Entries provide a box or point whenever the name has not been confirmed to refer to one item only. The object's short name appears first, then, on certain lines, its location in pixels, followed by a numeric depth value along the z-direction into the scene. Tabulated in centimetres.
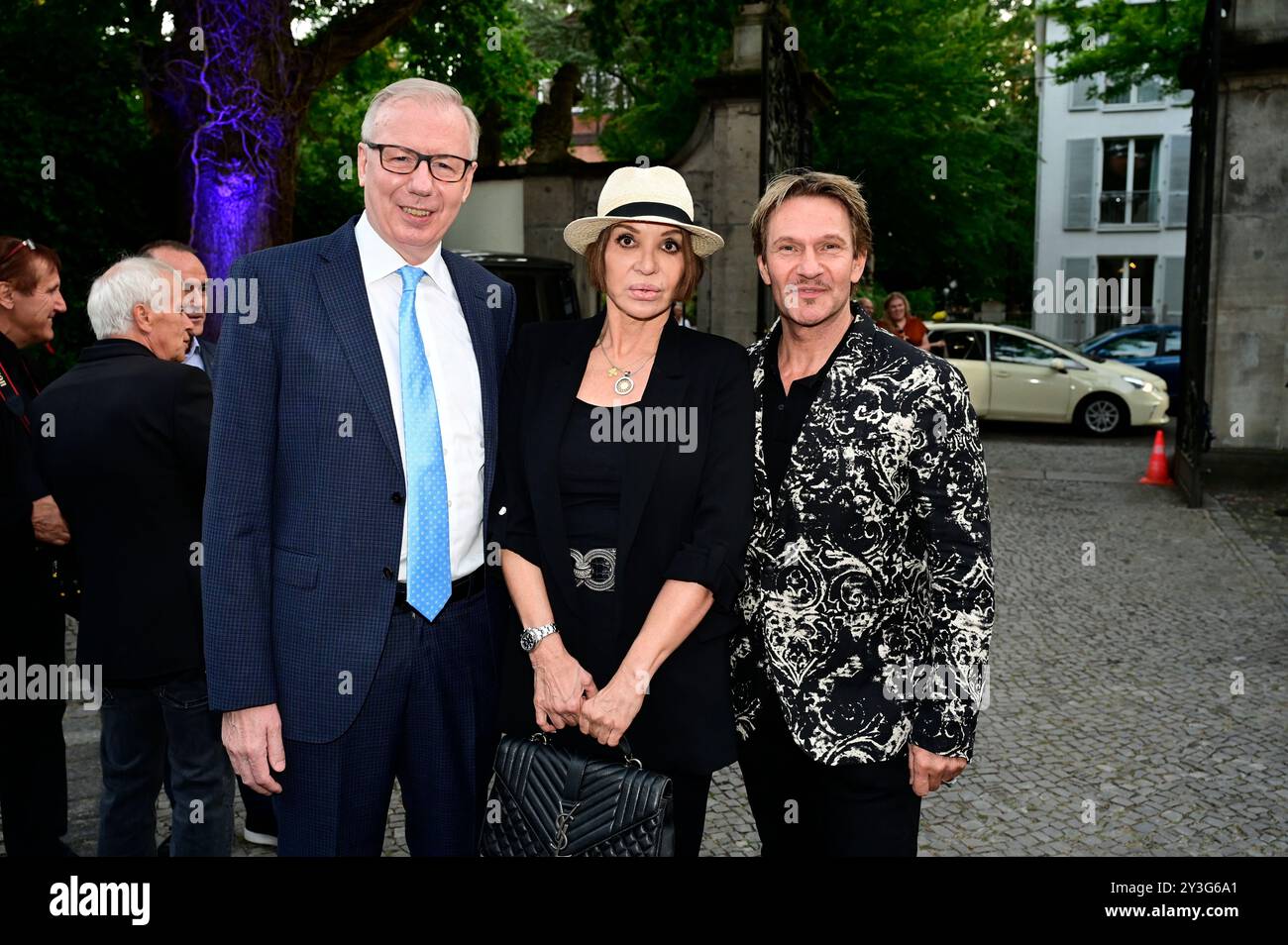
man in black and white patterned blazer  253
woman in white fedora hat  248
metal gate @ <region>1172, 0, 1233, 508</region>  1072
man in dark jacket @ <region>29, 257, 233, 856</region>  323
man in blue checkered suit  245
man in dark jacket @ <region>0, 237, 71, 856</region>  358
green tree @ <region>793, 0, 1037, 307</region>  2112
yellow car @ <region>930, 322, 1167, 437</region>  1681
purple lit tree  992
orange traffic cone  1251
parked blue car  1998
